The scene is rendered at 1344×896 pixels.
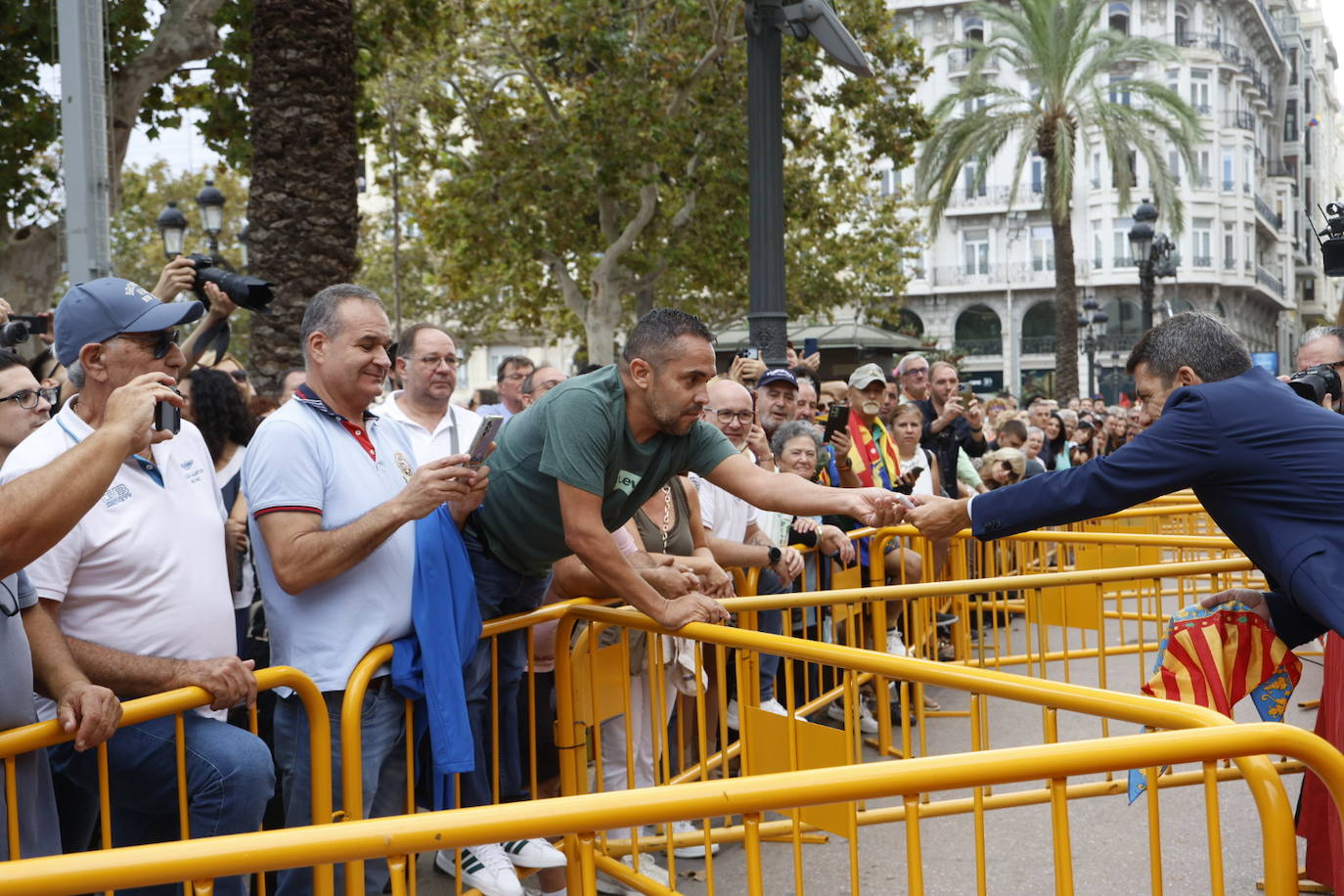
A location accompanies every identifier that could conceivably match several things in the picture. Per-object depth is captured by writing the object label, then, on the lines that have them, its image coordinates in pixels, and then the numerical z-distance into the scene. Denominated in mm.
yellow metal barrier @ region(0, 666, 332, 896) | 2857
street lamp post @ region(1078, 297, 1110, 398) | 36000
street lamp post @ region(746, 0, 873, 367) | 8070
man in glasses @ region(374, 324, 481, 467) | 5703
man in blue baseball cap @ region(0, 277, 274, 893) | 3248
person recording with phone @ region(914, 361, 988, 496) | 9422
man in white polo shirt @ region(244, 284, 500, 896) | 3650
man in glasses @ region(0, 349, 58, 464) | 3633
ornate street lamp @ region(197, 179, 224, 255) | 17516
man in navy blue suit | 3594
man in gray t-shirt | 2883
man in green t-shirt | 3889
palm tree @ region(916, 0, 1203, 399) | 27250
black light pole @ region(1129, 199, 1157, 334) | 19422
